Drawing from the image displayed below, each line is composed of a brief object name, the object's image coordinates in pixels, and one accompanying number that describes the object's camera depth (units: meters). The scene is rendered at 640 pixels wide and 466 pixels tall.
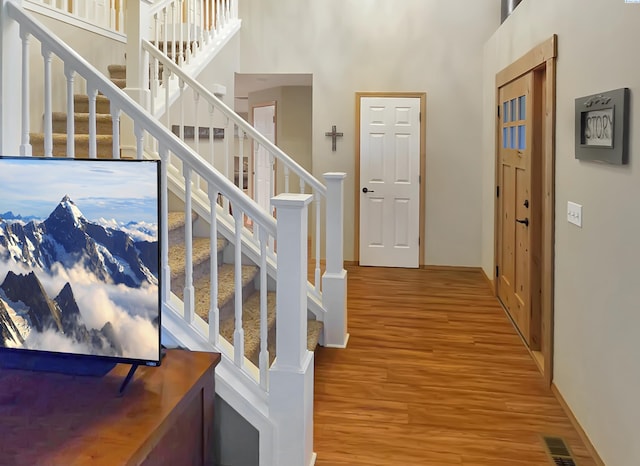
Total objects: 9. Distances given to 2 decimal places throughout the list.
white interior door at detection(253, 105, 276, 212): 9.27
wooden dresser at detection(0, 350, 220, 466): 1.57
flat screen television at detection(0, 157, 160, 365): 1.86
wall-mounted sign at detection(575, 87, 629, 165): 2.25
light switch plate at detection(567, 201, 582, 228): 2.80
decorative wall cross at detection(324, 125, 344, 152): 6.56
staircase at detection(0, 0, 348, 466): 2.18
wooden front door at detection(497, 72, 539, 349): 3.91
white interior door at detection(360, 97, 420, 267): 6.46
